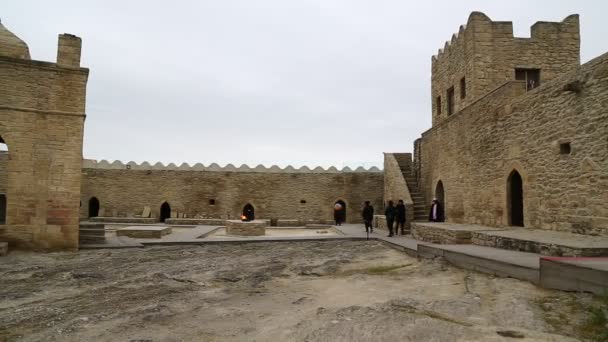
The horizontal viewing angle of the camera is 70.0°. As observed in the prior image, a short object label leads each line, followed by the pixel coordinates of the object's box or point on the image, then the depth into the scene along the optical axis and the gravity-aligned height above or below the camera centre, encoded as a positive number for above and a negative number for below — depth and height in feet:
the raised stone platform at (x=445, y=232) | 33.01 -2.05
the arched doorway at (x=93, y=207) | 74.36 -1.41
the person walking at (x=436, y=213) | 50.88 -0.67
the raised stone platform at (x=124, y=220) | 69.36 -3.24
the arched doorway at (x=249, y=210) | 74.97 -1.35
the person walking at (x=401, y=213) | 47.65 -0.73
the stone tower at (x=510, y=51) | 49.57 +18.26
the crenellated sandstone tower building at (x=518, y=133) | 27.58 +6.44
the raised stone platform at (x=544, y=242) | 21.56 -1.81
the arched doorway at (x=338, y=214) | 68.80 -1.45
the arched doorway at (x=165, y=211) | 74.74 -1.81
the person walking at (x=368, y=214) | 48.52 -0.95
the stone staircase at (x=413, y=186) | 56.90 +3.03
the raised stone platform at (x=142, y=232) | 46.37 -3.48
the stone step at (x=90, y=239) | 40.78 -3.79
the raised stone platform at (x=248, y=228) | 51.60 -3.02
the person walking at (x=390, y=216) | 46.87 -1.06
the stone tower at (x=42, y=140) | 36.29 +4.88
